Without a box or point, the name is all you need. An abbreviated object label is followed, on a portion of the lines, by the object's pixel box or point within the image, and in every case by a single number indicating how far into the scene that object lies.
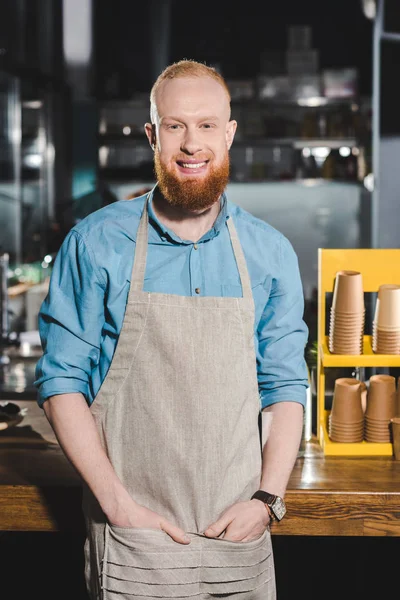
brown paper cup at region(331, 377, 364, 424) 2.18
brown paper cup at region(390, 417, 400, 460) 2.14
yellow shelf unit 2.18
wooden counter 1.91
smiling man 1.54
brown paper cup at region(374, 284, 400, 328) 2.19
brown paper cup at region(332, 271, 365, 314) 2.17
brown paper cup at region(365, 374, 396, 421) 2.17
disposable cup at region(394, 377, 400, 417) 2.20
